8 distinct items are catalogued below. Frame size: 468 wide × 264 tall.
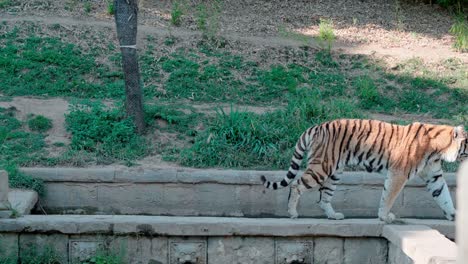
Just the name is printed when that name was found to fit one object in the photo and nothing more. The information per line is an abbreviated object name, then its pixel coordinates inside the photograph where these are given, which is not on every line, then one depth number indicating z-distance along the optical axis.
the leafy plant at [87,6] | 26.28
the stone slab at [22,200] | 13.70
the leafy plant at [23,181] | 15.16
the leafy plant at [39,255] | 12.63
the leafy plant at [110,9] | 26.25
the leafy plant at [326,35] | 25.53
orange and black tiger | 13.52
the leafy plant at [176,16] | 25.92
